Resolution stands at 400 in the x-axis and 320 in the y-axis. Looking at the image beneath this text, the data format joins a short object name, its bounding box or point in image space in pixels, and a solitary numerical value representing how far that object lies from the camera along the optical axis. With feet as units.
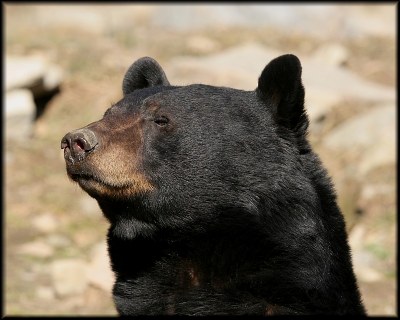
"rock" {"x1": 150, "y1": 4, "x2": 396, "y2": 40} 60.39
